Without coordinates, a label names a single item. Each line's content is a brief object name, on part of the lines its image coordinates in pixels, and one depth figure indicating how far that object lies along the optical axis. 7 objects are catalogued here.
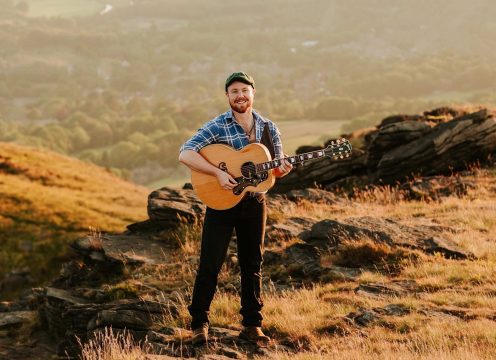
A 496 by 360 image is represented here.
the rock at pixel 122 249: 13.43
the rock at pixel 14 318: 12.98
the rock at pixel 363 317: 8.27
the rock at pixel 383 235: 11.77
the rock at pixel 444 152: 22.16
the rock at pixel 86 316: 9.80
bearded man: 7.46
